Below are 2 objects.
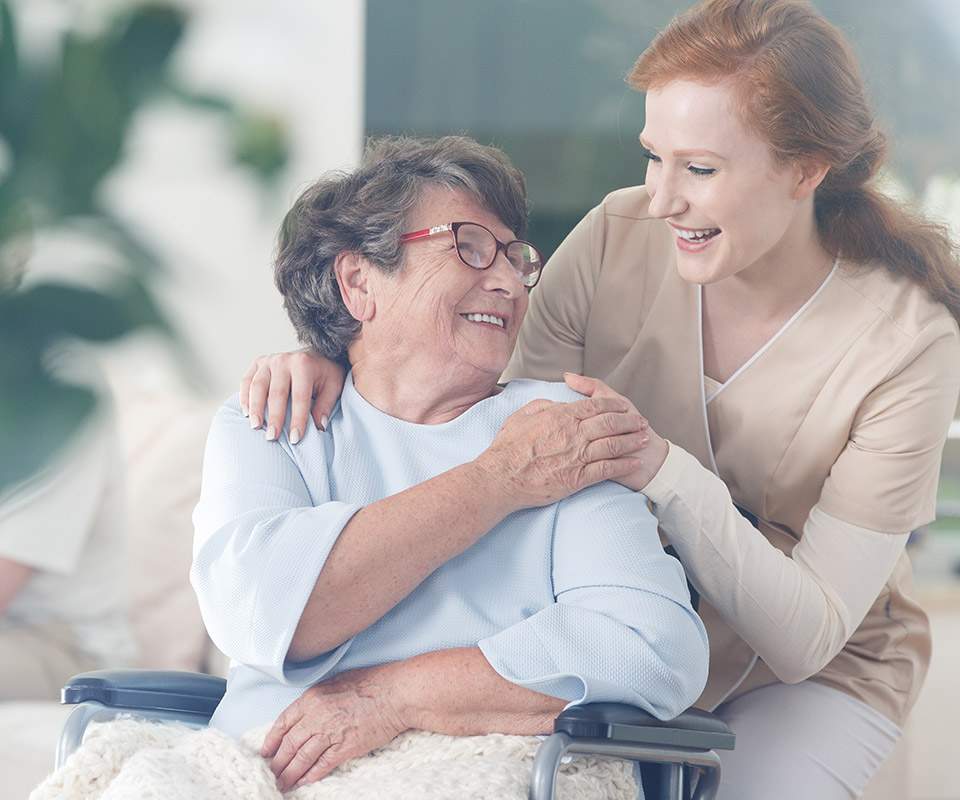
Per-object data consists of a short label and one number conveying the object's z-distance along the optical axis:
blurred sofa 2.88
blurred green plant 4.31
